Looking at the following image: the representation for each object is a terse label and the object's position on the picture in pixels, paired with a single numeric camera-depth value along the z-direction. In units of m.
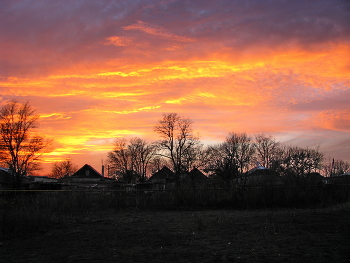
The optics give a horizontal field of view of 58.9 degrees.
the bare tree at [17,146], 40.09
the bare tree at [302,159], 45.85
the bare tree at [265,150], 61.73
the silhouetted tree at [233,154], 49.41
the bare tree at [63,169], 93.81
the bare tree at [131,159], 75.62
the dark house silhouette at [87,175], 72.54
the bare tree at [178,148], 53.00
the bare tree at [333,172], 25.38
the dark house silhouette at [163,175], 59.09
